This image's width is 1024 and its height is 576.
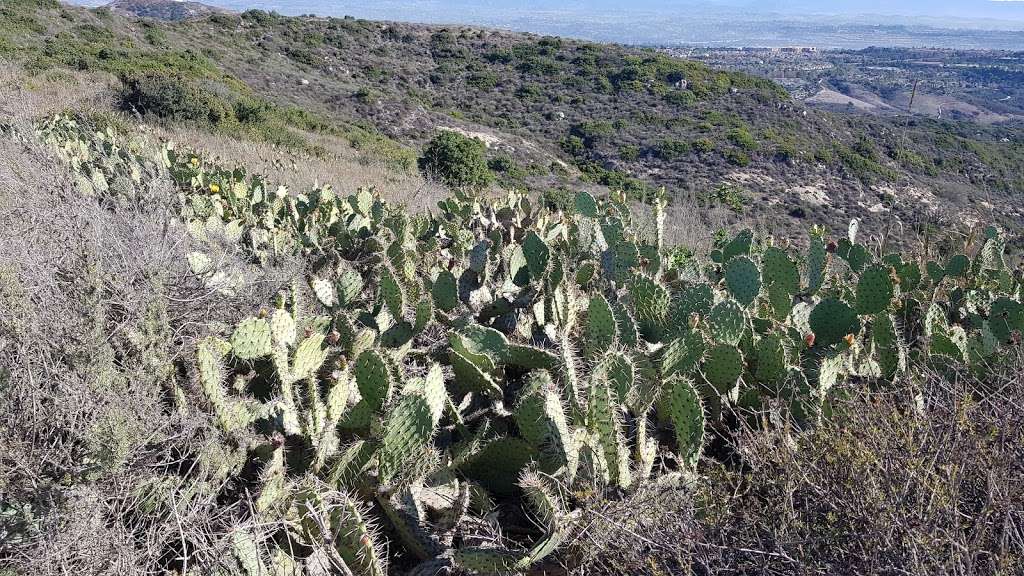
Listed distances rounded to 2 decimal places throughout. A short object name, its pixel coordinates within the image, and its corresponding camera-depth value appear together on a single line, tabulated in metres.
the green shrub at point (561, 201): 5.83
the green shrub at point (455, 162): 15.55
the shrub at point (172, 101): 14.91
